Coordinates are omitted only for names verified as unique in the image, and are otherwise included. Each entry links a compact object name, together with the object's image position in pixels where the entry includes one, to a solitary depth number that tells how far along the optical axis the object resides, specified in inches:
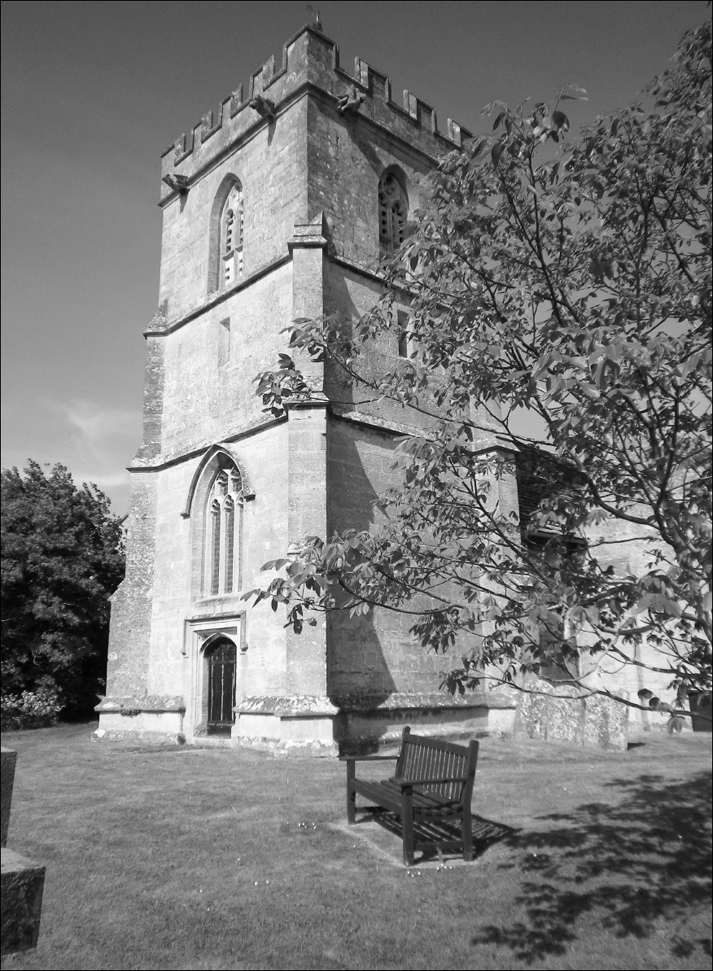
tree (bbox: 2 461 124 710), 871.7
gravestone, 98.8
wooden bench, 272.1
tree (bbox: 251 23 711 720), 168.9
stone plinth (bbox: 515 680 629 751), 582.9
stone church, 612.1
